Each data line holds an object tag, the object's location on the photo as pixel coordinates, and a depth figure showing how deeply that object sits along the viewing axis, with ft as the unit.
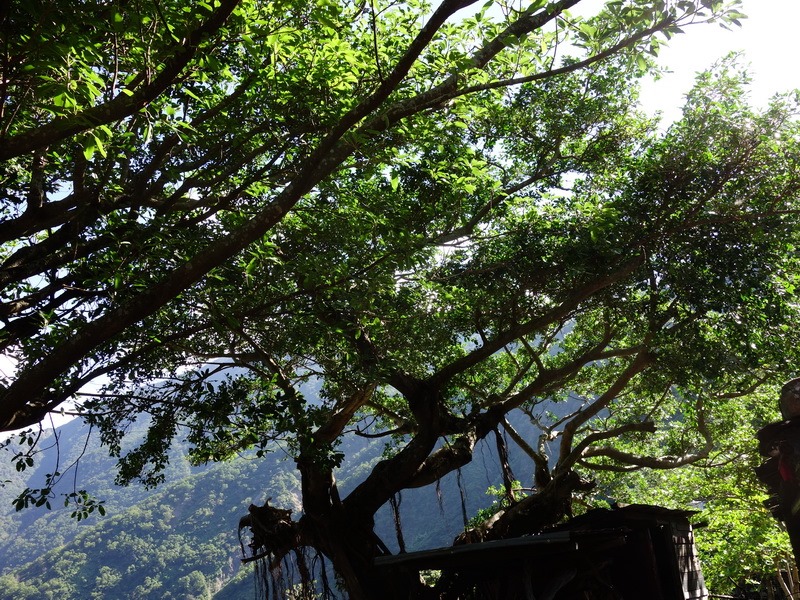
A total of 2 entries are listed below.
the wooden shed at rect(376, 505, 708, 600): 23.94
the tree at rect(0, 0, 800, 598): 14.05
